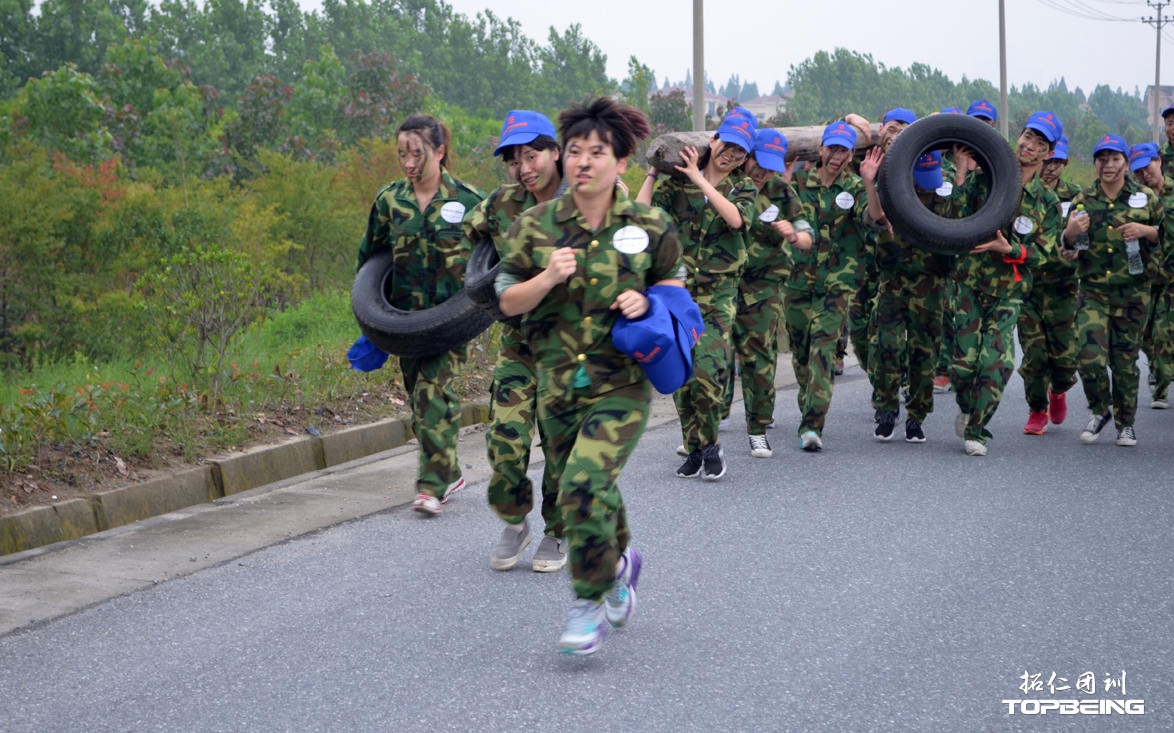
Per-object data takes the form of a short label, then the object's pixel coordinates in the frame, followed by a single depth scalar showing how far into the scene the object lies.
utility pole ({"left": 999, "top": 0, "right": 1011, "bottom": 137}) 39.11
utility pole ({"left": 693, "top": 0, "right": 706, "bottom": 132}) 18.00
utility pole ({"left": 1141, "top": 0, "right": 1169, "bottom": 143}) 69.75
